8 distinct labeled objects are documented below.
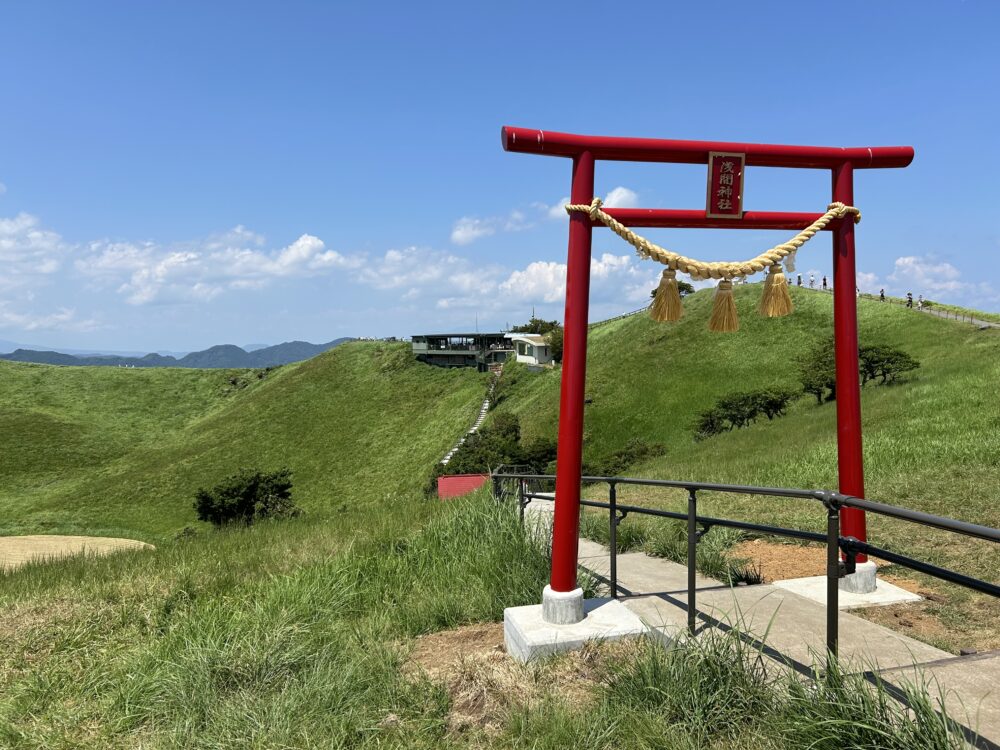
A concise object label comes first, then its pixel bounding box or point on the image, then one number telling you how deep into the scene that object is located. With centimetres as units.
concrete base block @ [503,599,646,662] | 410
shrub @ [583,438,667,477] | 3250
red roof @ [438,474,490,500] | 2095
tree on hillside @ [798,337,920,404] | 3177
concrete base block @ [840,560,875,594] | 534
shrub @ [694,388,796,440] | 3484
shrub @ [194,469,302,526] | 3125
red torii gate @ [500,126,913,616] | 465
